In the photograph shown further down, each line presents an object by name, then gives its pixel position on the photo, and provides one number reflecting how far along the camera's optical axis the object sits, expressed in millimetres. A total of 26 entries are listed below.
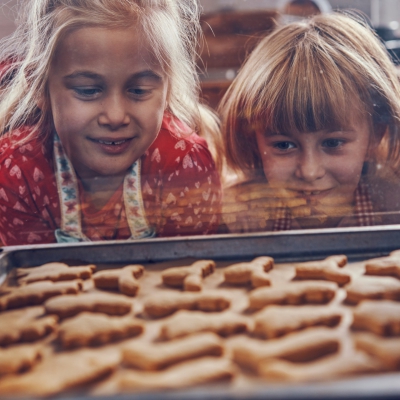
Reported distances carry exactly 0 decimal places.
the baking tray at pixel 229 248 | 1398
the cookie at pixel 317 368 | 802
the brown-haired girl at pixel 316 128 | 1584
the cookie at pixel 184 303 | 1102
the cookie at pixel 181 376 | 798
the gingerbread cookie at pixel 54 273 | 1296
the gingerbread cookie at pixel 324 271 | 1223
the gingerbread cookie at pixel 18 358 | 895
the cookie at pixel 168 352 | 877
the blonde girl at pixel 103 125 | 1464
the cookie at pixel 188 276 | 1203
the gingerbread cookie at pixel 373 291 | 1114
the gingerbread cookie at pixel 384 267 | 1241
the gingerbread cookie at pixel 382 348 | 835
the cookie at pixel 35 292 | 1177
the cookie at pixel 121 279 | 1214
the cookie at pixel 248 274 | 1208
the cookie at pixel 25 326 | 1022
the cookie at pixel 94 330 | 986
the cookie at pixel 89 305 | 1119
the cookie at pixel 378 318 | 951
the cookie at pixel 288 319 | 976
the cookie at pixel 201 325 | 992
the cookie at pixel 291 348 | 880
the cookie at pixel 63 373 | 802
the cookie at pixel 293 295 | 1114
